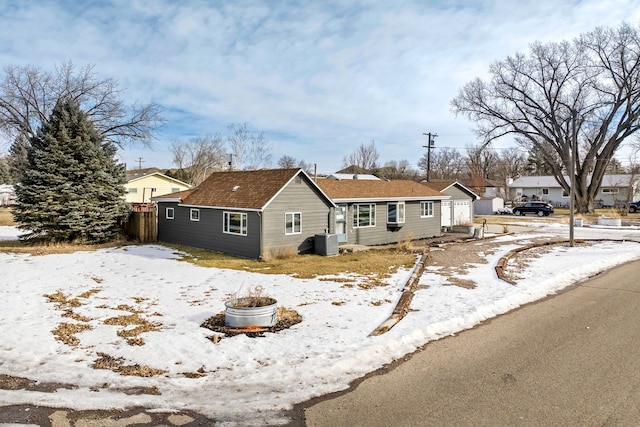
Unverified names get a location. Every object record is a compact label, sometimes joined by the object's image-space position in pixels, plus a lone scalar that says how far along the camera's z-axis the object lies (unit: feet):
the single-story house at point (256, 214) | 57.21
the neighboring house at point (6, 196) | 174.73
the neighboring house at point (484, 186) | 202.80
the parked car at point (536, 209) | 147.54
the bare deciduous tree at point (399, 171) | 259.82
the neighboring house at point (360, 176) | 153.58
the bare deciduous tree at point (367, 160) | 263.98
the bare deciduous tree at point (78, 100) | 104.37
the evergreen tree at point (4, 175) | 234.76
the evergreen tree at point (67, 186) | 67.31
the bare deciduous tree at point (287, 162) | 245.65
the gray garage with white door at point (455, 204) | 94.84
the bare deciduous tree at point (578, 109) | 140.26
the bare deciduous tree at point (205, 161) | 208.33
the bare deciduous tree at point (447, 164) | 296.53
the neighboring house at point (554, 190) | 181.47
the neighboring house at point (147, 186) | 160.76
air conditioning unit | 60.18
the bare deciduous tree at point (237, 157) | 179.93
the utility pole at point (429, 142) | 144.44
